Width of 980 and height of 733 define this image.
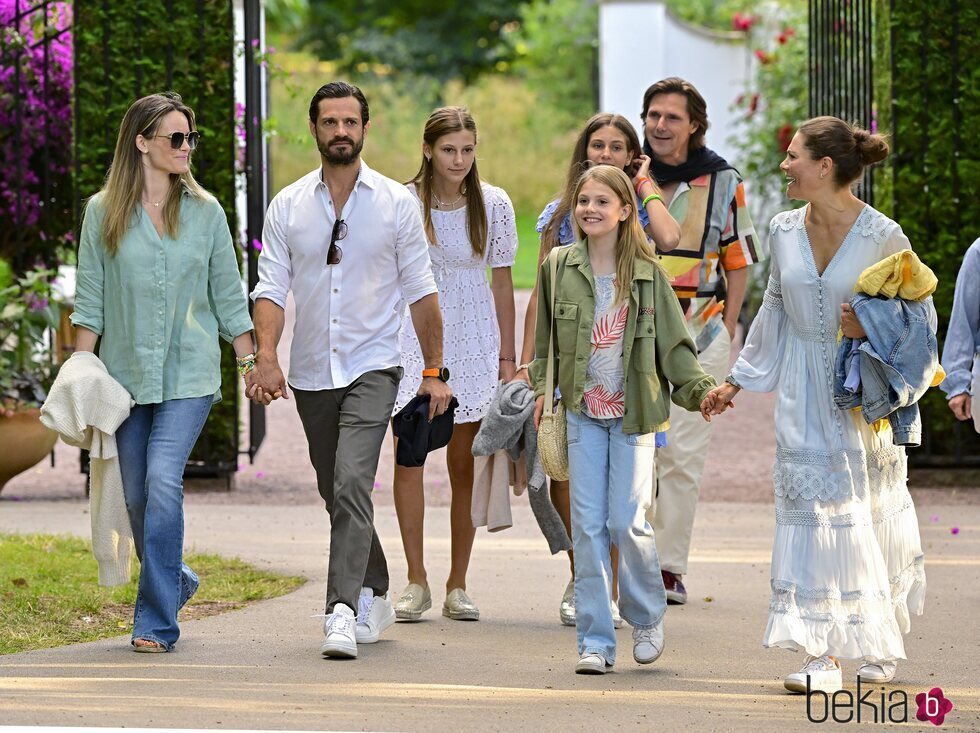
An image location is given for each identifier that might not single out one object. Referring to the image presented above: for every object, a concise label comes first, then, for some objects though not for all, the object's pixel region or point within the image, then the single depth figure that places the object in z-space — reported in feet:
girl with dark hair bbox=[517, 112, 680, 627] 38.78
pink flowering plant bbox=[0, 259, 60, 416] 57.47
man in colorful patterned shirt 42.29
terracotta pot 56.24
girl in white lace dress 40.57
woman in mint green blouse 35.78
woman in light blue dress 32.35
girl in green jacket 34.68
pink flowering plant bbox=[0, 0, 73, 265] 62.18
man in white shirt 36.45
